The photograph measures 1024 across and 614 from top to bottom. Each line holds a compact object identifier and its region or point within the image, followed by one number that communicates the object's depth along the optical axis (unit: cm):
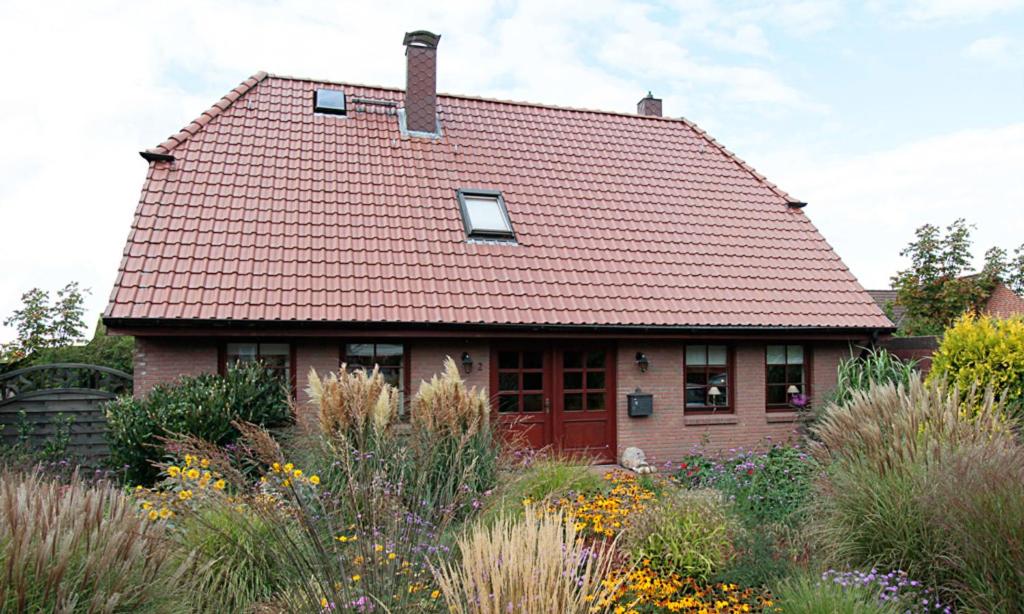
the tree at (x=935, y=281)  1880
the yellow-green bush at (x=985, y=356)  834
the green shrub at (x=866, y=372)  1096
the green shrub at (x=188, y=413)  811
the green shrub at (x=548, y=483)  604
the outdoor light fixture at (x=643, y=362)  1086
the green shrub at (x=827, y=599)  400
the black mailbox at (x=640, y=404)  1074
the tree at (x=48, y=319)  1662
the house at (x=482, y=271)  948
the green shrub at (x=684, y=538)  482
